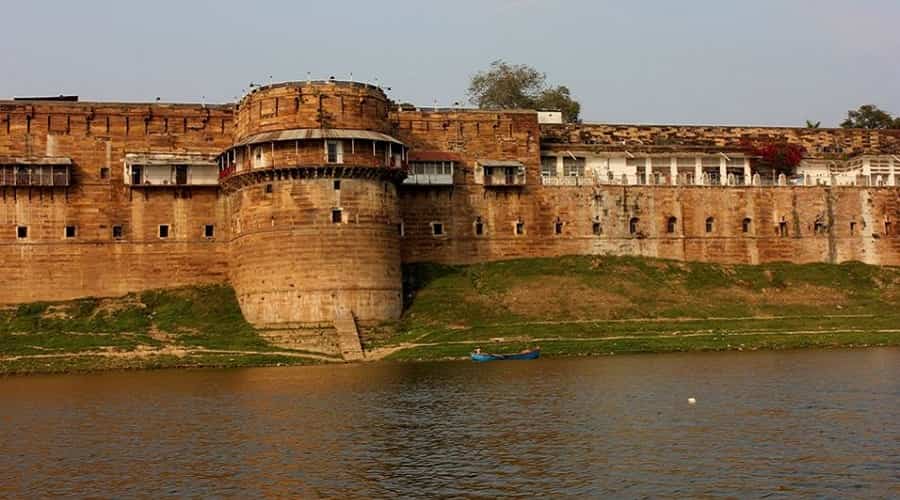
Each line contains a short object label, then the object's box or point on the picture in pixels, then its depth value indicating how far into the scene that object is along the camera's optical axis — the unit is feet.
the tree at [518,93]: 352.16
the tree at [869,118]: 367.04
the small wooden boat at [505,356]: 182.19
